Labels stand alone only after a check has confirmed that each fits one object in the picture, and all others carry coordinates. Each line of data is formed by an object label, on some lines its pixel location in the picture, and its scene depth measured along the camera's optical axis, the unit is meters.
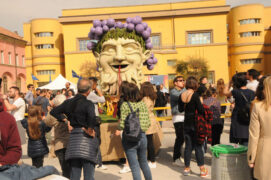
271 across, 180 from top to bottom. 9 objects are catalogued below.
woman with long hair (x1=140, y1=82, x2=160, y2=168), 5.23
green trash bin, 3.73
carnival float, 6.62
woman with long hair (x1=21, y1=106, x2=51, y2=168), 4.40
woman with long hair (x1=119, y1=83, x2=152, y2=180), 3.83
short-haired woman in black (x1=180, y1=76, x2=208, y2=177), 4.60
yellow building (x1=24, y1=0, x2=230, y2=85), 31.45
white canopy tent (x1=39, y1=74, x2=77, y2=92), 14.83
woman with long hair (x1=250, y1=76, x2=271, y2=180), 3.03
